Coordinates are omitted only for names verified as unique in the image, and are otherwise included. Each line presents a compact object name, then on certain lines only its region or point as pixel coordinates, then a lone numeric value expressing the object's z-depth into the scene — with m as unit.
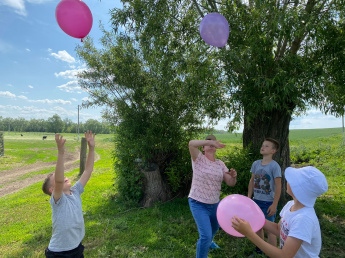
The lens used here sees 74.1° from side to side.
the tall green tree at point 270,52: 3.73
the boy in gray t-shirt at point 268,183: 3.21
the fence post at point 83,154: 9.81
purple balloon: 3.76
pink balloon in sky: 3.57
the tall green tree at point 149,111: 5.54
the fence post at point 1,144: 18.27
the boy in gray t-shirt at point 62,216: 2.13
